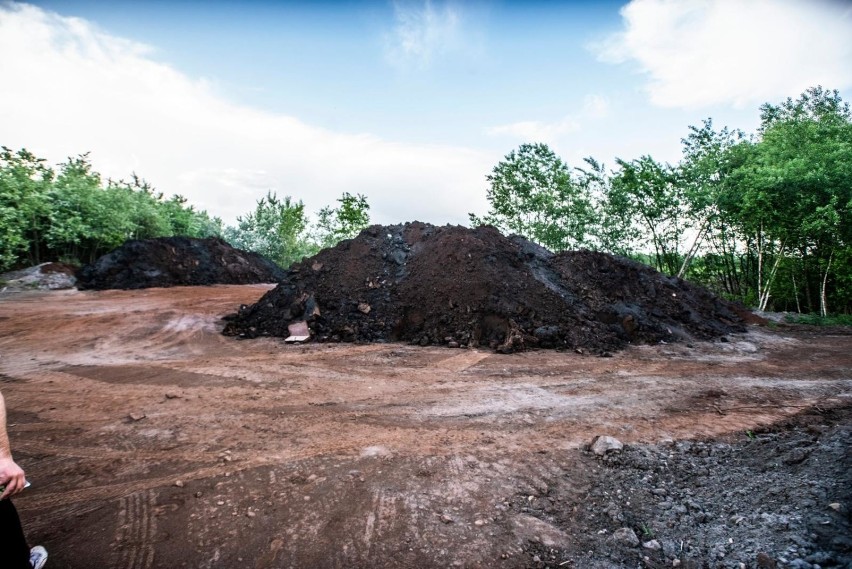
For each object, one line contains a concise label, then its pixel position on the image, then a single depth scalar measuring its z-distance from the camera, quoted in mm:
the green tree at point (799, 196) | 11719
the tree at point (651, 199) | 15039
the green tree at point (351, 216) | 25188
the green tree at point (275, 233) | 30203
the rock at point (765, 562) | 2059
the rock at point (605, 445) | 3492
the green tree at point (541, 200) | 17922
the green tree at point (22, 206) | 13320
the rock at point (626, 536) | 2365
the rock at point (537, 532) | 2396
